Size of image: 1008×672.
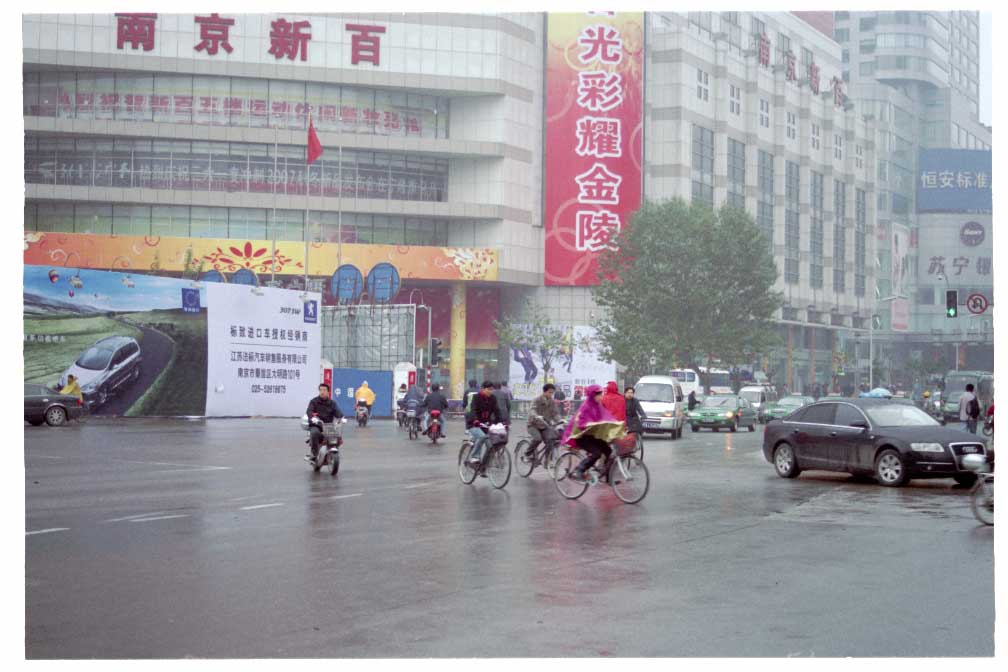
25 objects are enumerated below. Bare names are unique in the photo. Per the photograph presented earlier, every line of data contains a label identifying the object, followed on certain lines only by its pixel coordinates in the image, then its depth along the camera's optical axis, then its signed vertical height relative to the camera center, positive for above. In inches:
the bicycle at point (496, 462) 719.1 -71.0
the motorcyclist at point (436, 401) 1211.9 -62.2
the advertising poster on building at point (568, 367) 2876.5 -69.3
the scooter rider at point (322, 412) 804.6 -47.4
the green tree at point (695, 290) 2461.9 +90.7
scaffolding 2036.2 +1.5
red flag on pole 2251.5 +338.8
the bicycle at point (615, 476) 641.6 -71.4
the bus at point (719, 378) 2901.1 -96.0
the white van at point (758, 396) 2265.9 -111.5
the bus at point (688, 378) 2701.8 -88.4
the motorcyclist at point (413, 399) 1424.7 -69.7
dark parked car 1386.6 -76.4
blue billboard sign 4975.4 +597.9
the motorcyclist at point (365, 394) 1700.3 -76.6
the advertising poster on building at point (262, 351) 1690.5 -19.9
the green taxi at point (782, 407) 2153.1 -119.2
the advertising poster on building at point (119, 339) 1563.7 -2.5
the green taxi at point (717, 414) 1806.1 -109.8
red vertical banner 2940.5 +462.1
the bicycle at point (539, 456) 799.7 -76.2
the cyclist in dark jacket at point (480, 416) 719.1 -44.8
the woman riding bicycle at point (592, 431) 650.2 -48.0
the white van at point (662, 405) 1498.5 -80.7
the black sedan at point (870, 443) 732.7 -63.7
